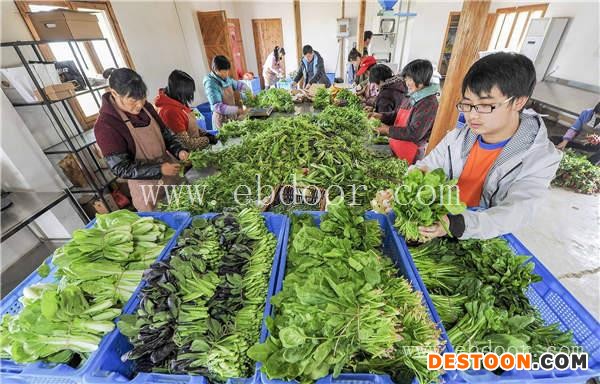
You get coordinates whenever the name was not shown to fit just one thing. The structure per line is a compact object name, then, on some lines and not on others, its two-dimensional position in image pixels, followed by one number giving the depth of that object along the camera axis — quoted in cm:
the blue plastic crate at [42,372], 115
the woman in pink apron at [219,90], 411
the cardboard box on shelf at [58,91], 308
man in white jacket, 132
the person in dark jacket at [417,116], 279
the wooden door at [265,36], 1165
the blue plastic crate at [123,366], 113
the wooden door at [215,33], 823
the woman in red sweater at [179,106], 317
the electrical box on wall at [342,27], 1021
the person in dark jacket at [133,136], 217
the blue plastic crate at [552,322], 106
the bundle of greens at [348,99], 486
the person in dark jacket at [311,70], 656
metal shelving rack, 302
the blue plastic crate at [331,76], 1178
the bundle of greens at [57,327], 117
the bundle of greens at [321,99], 503
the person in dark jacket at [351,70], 678
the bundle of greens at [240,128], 360
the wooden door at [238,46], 1105
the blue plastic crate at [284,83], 938
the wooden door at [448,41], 1065
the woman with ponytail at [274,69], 971
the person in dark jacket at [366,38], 806
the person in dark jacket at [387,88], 394
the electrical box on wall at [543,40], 596
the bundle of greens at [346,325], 102
